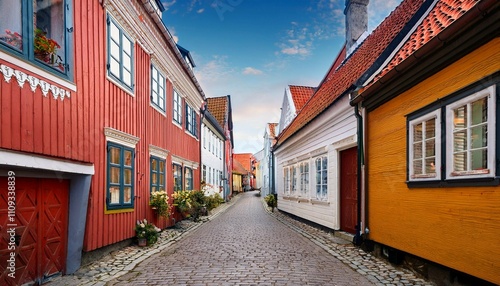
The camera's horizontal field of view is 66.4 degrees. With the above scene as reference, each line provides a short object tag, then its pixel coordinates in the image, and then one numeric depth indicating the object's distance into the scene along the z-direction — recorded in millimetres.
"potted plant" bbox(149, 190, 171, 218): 9695
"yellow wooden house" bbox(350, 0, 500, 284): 4094
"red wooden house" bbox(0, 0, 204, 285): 4555
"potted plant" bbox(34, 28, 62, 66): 4984
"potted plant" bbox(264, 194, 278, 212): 20500
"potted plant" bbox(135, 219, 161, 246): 8375
